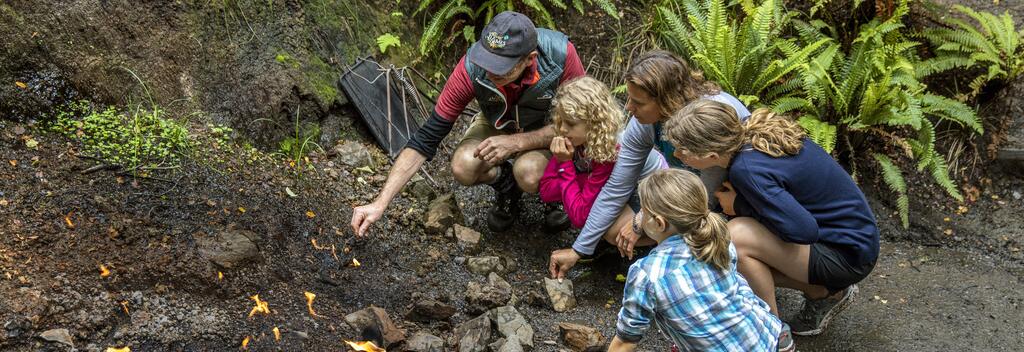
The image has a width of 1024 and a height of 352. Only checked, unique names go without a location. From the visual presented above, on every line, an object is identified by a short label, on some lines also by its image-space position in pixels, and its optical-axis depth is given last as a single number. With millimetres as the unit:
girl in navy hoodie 3684
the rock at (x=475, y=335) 4148
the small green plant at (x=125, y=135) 4594
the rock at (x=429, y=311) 4359
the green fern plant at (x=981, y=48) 6336
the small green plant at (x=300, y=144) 5457
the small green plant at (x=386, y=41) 6418
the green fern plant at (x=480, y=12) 6562
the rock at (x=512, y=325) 4297
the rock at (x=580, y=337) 4316
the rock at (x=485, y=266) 5047
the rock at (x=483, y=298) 4551
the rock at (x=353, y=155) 5801
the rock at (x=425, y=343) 4055
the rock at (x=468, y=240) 5286
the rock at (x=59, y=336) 3443
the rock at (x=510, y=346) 4125
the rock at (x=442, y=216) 5371
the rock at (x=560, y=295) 4789
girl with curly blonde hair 4336
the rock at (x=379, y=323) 4027
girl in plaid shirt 3174
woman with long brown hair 4039
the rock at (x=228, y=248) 4184
